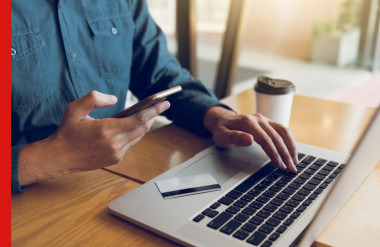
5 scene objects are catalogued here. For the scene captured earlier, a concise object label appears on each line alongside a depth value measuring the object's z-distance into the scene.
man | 0.78
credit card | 0.75
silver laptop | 0.60
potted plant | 4.73
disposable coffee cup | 1.05
